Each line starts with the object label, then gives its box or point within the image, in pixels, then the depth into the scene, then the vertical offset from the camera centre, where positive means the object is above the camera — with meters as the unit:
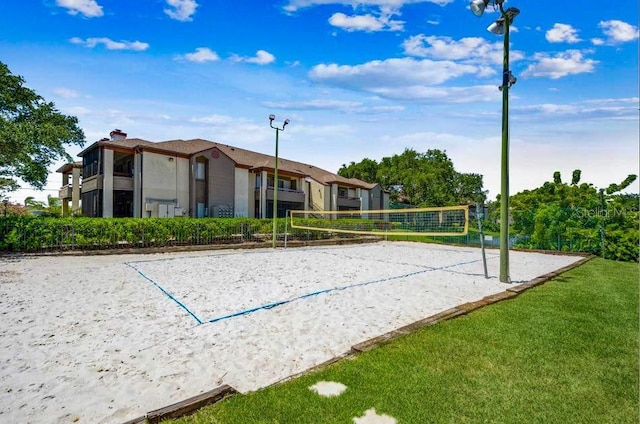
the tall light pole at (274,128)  15.39 +4.12
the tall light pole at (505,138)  7.57 +1.81
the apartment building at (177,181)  20.72 +2.25
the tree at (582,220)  13.14 -0.29
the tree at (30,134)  13.95 +3.65
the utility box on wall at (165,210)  21.30 +0.08
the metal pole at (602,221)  13.35 -0.32
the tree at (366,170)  51.44 +6.85
